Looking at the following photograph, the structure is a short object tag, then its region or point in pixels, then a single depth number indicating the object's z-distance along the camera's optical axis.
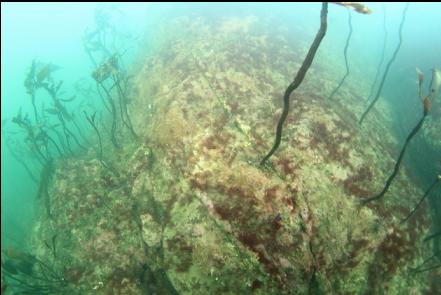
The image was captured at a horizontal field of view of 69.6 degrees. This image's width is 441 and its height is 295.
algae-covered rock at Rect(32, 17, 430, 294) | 5.54
